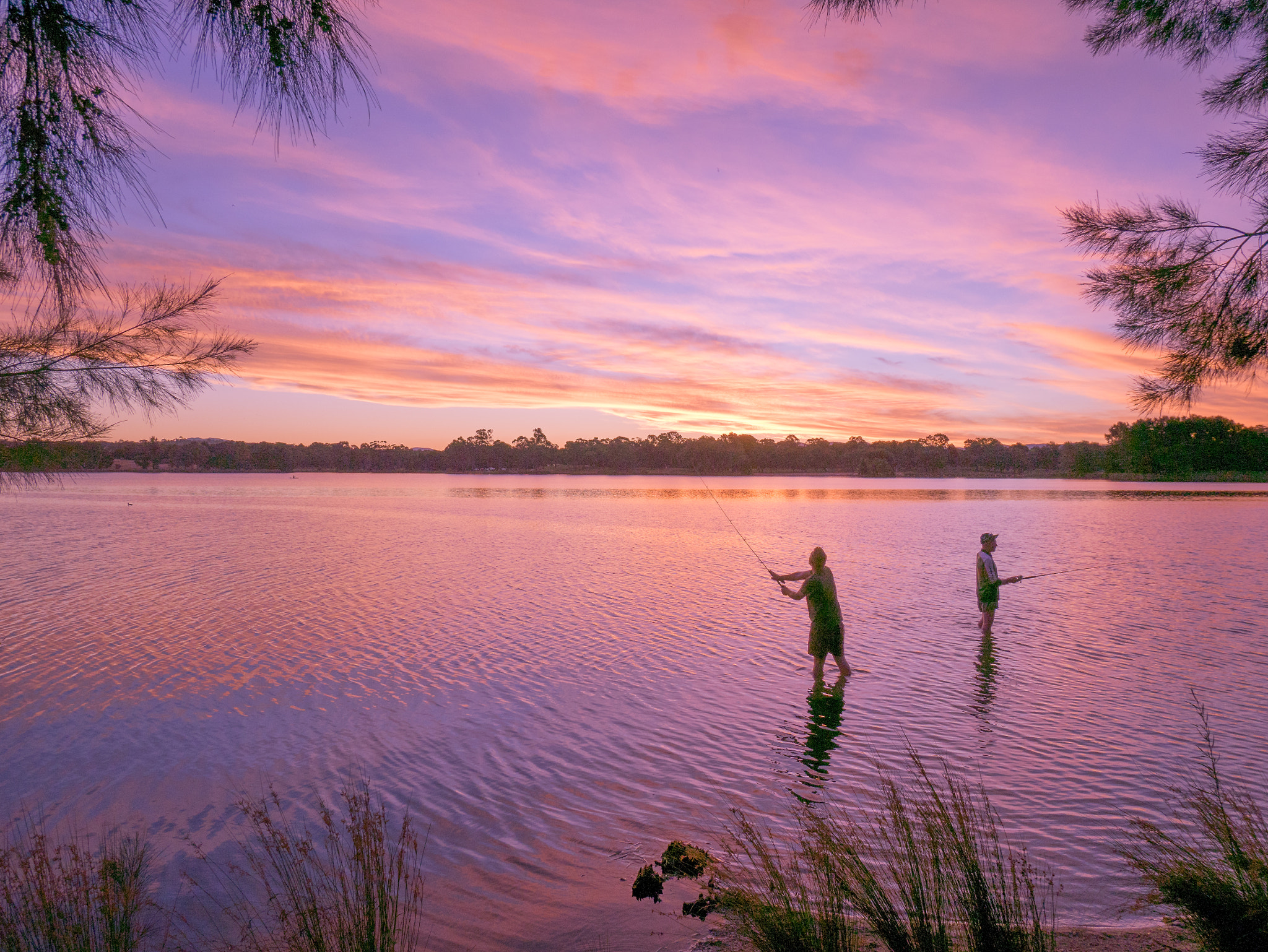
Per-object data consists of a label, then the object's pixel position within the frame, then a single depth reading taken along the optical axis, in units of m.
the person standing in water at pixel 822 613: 11.40
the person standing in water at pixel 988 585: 14.79
